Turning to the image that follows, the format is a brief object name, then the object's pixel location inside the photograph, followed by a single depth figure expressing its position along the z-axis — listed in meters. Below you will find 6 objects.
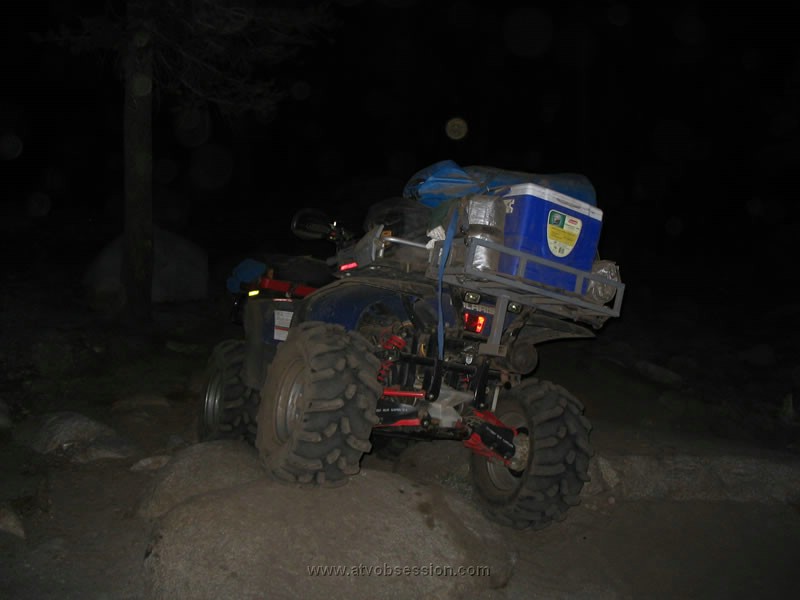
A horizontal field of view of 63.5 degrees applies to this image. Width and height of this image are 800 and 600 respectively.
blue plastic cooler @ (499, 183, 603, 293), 3.84
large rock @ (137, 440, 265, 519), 4.85
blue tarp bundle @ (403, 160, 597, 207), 4.18
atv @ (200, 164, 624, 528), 4.00
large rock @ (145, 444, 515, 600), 3.69
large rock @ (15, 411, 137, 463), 6.17
